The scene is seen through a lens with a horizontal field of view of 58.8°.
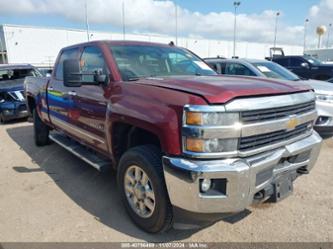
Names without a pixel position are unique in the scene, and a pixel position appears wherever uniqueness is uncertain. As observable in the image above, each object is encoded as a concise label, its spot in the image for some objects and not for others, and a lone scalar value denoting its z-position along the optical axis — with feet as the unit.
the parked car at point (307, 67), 42.29
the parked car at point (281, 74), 18.66
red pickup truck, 7.61
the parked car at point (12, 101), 27.37
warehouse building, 119.14
